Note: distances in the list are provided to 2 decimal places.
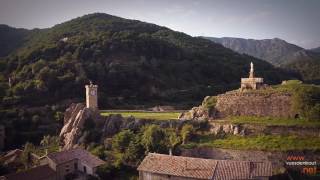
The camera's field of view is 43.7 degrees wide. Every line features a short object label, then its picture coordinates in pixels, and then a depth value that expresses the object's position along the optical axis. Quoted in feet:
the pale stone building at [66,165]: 103.73
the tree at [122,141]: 114.62
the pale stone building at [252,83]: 124.36
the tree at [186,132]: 111.24
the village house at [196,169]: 88.02
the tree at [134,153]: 108.47
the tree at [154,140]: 107.76
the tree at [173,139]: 109.60
